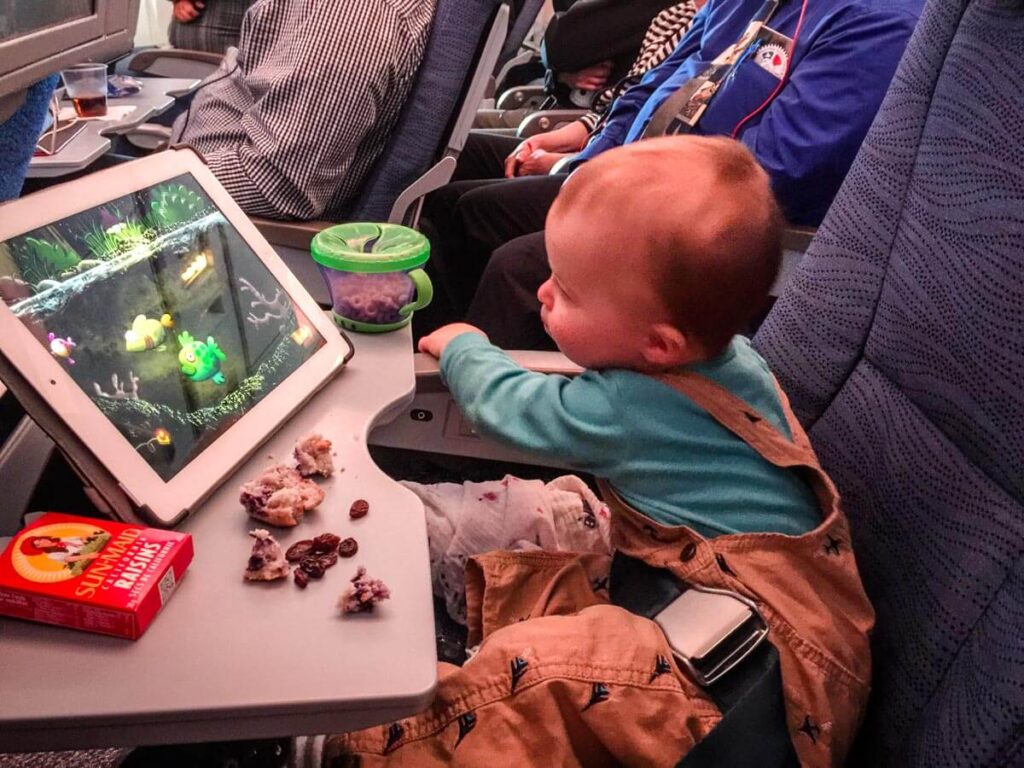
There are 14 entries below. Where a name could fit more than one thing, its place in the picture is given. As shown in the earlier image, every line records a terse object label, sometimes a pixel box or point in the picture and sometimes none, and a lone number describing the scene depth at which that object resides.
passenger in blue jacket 1.41
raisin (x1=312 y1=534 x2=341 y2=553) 0.68
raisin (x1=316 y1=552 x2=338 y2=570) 0.67
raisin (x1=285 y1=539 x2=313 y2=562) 0.67
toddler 0.71
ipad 0.65
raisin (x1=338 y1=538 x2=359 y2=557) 0.68
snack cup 0.99
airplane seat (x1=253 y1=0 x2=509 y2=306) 1.46
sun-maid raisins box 0.57
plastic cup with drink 1.77
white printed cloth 0.97
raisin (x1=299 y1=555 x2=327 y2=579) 0.66
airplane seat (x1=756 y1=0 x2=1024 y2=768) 0.68
